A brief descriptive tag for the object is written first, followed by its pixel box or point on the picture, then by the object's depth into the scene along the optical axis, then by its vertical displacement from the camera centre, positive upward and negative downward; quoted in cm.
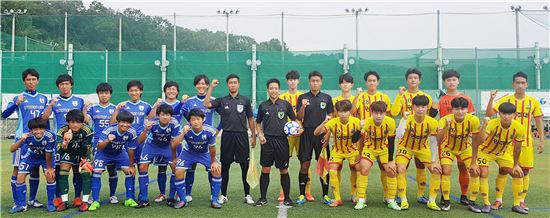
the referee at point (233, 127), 648 -16
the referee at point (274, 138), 636 -32
